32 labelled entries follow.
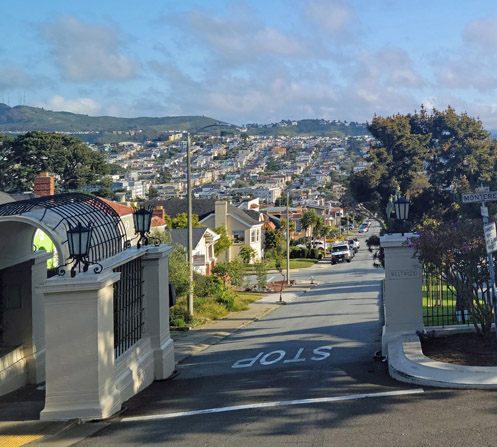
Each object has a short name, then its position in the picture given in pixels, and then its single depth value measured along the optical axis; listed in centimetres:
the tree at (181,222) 5535
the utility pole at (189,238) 2602
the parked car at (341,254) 7131
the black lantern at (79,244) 982
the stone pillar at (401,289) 1303
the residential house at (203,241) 4672
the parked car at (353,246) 8225
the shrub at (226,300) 3244
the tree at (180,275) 2681
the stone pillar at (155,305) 1334
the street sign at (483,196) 1118
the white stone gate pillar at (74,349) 961
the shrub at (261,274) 4347
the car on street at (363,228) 13659
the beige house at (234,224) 6594
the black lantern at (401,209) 1334
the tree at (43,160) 6288
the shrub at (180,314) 2667
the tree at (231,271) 4000
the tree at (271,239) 7426
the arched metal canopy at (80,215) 1169
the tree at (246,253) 5848
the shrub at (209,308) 2956
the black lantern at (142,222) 1362
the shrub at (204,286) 3259
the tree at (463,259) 1136
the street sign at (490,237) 1082
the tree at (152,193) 17308
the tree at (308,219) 8900
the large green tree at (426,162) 3441
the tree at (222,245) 5409
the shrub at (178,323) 2578
